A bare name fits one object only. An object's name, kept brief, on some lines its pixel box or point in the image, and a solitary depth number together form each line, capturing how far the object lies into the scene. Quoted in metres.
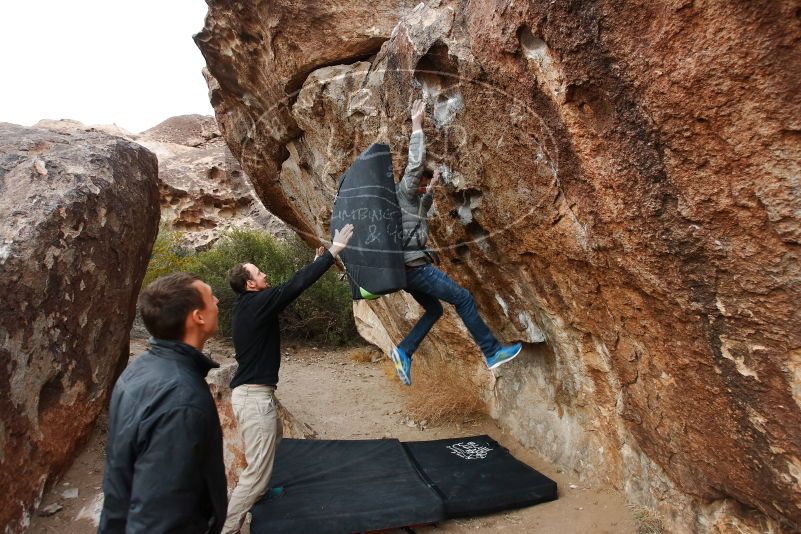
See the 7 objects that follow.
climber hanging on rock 3.36
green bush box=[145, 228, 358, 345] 9.38
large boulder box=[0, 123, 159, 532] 3.26
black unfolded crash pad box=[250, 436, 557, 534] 3.40
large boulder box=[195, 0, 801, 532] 1.94
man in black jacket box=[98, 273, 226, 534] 1.39
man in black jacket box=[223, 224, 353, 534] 3.10
